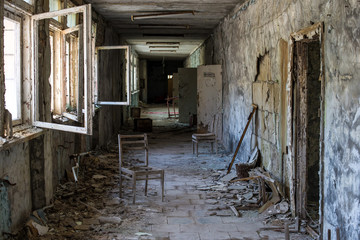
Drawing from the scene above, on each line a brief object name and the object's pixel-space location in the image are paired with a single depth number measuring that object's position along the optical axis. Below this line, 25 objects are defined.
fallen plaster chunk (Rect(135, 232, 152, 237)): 4.16
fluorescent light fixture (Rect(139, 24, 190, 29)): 10.24
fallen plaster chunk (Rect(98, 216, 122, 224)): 4.53
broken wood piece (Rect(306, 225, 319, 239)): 4.04
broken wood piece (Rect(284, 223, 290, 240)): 3.41
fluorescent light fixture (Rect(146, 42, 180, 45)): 14.69
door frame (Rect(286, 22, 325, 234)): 4.53
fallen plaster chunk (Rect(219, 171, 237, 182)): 6.38
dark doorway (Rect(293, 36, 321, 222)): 4.53
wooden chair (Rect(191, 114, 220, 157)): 8.32
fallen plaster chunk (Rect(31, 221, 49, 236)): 4.07
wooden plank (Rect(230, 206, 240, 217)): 4.83
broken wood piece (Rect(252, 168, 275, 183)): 5.13
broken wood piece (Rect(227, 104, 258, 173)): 6.57
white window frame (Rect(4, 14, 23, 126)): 4.23
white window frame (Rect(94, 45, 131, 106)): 7.79
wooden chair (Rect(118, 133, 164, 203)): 5.11
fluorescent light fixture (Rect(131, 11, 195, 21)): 8.20
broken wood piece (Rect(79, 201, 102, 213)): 4.89
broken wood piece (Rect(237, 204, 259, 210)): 5.06
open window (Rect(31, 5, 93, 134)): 4.18
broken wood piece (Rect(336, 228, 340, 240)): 3.25
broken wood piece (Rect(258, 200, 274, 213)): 4.91
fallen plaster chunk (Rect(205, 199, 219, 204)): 5.35
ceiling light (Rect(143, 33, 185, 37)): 12.17
